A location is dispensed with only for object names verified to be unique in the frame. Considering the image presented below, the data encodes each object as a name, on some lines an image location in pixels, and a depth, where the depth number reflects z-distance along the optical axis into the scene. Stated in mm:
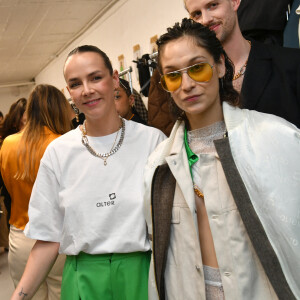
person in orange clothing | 2273
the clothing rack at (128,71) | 3190
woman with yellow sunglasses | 984
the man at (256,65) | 1383
